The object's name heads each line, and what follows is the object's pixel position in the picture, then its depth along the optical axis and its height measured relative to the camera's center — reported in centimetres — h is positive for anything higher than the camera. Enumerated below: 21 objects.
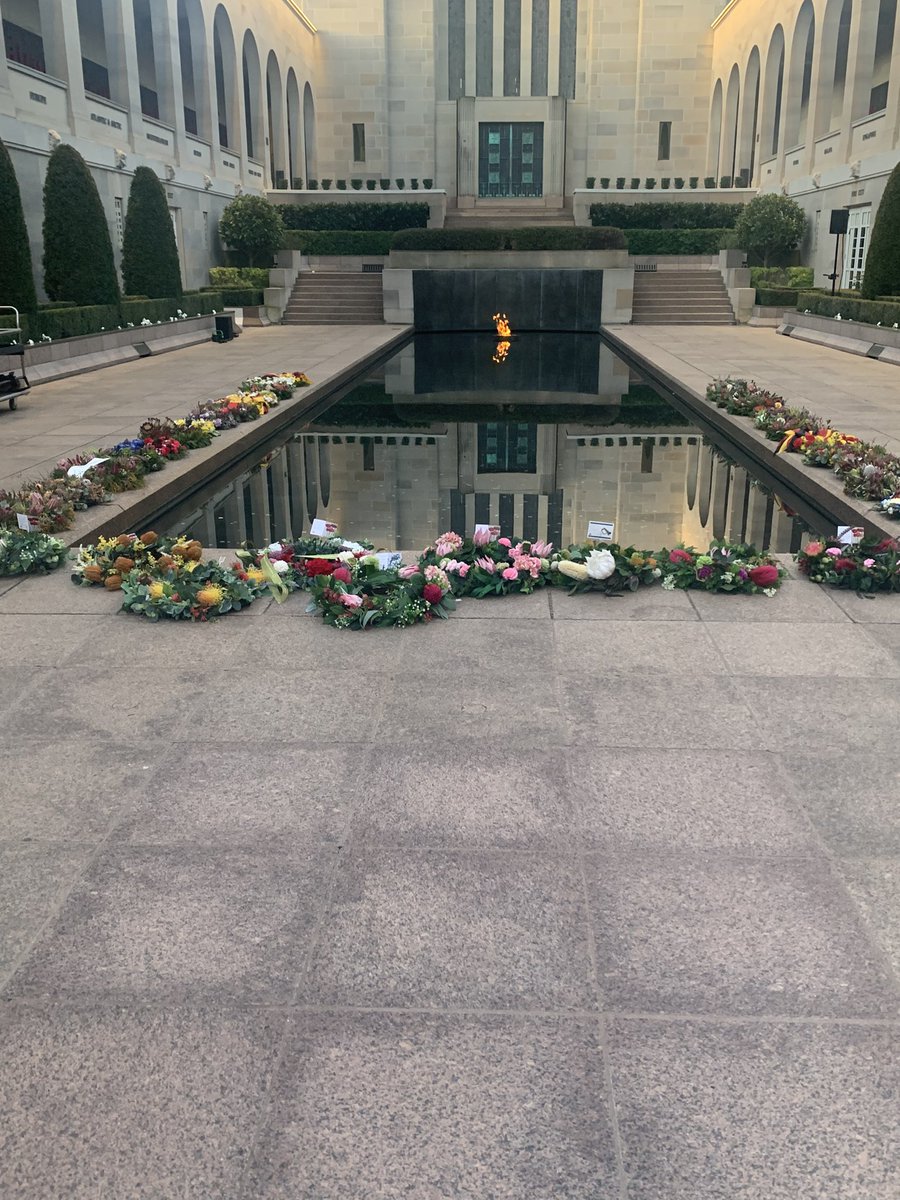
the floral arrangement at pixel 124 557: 630 -166
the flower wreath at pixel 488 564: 620 -165
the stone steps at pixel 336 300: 3053 -57
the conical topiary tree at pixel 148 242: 2406 +86
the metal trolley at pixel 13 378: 1373 -126
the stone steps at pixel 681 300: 3016 -57
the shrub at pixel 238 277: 3077 +10
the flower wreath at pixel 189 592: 577 -169
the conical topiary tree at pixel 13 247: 1689 +53
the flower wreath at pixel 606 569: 616 -166
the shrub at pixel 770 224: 3150 +165
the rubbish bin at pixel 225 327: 2423 -105
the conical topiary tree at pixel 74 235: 2014 +85
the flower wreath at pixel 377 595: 564 -168
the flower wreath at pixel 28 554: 660 -167
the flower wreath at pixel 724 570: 619 -168
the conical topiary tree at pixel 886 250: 2136 +60
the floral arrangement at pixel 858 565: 615 -164
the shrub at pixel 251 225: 3147 +161
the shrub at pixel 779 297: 2861 -46
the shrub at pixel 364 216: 3644 +216
